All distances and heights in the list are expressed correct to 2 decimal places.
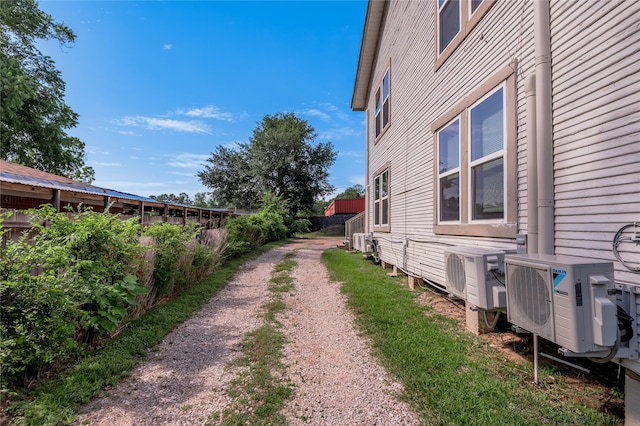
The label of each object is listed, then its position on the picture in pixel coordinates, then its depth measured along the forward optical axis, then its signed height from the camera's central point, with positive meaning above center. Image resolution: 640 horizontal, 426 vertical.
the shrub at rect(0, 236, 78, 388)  2.14 -0.79
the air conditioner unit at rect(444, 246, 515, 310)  2.80 -0.58
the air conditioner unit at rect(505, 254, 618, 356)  1.88 -0.57
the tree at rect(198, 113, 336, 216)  25.72 +5.05
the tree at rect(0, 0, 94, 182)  12.09 +5.56
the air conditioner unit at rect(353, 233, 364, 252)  10.01 -0.73
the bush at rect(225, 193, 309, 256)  10.39 -0.30
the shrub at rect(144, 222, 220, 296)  4.73 -0.71
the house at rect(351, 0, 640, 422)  2.13 +0.96
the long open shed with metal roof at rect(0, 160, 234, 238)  4.86 +0.48
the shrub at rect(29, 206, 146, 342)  2.68 -0.46
